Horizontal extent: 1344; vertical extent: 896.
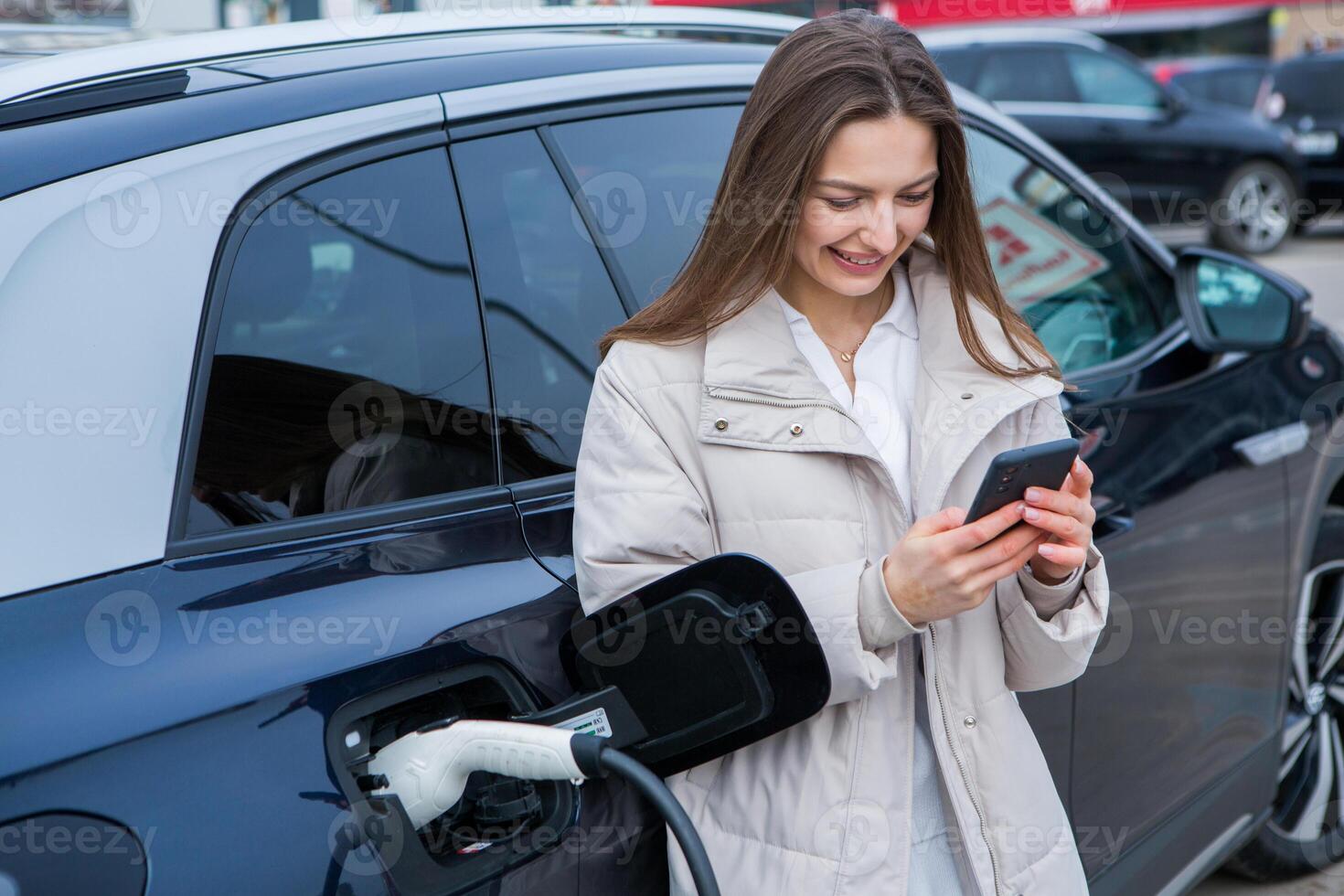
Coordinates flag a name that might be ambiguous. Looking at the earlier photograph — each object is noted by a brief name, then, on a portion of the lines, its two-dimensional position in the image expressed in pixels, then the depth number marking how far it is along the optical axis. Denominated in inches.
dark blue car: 53.9
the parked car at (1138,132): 471.8
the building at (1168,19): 851.4
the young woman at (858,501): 64.0
